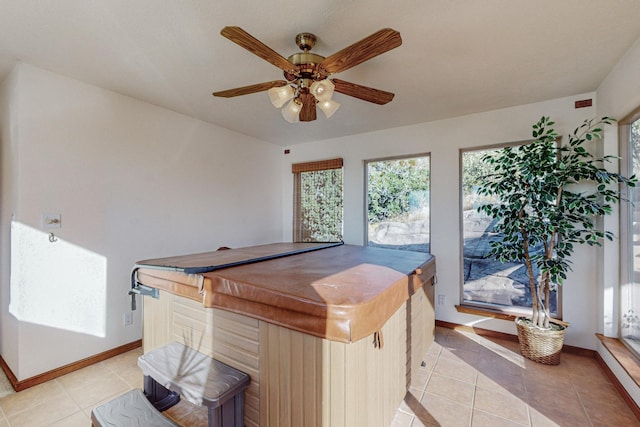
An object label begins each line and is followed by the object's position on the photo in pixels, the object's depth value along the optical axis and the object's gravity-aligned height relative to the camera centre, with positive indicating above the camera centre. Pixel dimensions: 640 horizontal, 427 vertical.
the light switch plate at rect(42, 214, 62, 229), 2.17 -0.07
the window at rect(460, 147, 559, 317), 2.91 -0.57
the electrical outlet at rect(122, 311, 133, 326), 2.62 -1.01
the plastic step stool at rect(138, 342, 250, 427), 1.23 -0.80
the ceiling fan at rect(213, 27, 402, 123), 1.36 +0.83
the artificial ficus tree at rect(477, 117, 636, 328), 2.21 +0.09
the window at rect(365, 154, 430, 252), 3.40 +0.13
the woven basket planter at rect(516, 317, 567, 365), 2.29 -1.10
